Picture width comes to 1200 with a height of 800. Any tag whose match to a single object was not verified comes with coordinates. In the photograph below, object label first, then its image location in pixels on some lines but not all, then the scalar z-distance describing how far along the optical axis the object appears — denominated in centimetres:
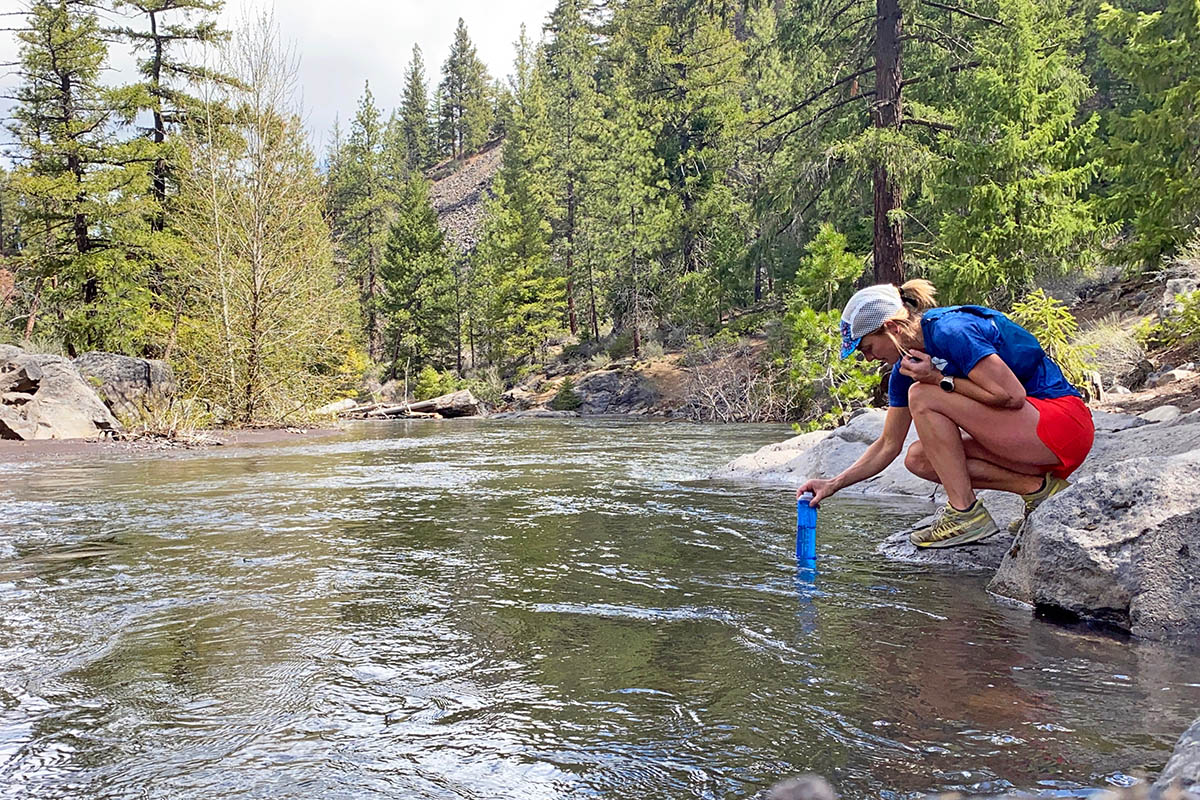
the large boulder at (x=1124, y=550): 353
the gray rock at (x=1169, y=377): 1019
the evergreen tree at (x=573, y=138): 4269
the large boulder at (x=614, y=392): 3195
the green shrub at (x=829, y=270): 2100
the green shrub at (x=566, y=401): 3309
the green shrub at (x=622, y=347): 3797
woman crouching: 403
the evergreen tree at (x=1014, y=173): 1717
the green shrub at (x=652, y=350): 3459
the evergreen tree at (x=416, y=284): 4578
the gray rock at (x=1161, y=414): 722
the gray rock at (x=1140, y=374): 1159
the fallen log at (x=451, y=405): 3188
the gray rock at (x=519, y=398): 3488
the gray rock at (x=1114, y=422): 641
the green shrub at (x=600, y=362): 3666
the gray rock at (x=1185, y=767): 167
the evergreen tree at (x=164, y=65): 2466
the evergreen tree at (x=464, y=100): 9725
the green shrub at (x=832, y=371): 1280
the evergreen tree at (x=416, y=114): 9519
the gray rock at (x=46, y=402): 1359
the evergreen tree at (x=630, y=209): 3553
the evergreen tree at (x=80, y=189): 2222
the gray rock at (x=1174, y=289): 1122
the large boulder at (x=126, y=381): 1628
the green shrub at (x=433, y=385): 4125
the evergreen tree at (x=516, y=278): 4219
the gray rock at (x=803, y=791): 67
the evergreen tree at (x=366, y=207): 5384
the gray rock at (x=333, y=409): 2079
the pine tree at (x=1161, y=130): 1323
